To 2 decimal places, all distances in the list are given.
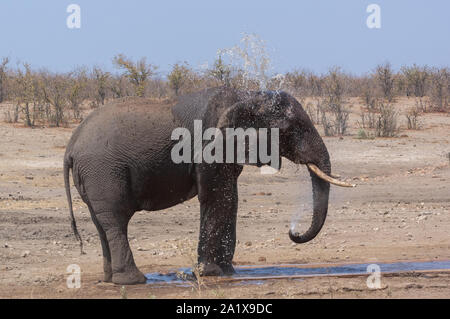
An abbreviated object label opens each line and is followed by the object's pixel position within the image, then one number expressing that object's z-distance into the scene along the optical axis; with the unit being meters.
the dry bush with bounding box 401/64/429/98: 34.28
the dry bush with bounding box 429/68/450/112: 29.32
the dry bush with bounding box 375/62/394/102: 32.34
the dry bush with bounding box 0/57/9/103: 30.47
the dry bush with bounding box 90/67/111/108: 29.06
